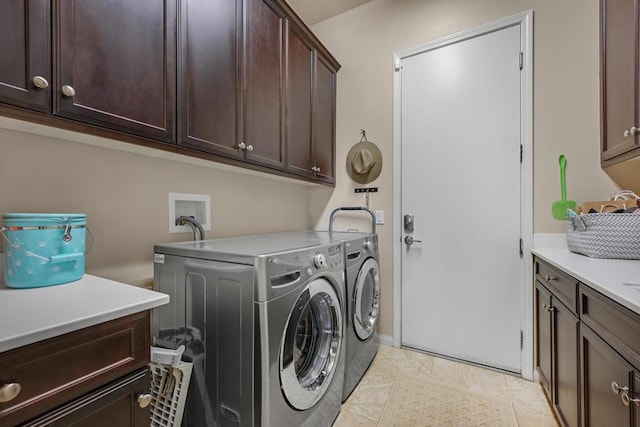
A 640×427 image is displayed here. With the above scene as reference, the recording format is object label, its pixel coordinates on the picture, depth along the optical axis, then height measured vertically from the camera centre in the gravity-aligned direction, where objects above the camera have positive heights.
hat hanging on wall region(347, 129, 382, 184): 2.35 +0.44
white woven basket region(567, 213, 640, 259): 1.30 -0.12
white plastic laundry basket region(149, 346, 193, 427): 1.13 -0.74
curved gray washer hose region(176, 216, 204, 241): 1.57 -0.06
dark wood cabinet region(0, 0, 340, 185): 0.81 +0.56
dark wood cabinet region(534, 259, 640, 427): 0.79 -0.54
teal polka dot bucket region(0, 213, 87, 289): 0.88 -0.12
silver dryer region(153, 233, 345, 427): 1.00 -0.48
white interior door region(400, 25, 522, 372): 1.91 +0.10
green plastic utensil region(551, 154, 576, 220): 1.71 +0.05
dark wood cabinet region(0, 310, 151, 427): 0.58 -0.39
